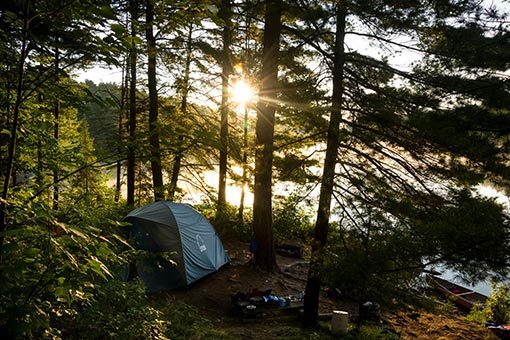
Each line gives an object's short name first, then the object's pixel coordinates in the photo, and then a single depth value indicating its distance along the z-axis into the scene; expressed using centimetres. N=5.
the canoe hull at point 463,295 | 1176
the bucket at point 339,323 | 710
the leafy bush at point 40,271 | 185
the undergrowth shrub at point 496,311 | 953
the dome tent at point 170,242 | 861
